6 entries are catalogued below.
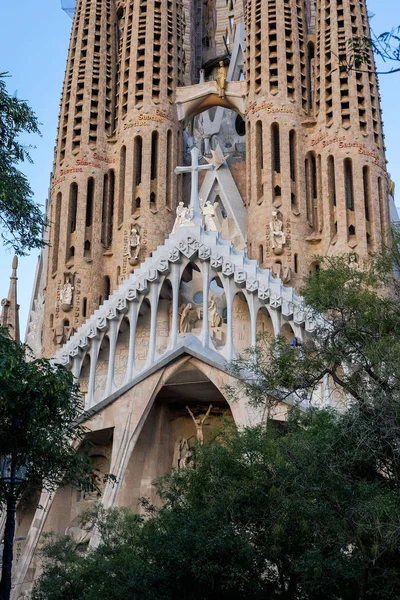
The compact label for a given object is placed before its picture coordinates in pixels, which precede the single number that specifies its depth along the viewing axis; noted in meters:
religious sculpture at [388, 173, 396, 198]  28.43
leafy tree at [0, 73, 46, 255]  10.41
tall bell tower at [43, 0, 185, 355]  25.00
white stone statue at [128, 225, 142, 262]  24.67
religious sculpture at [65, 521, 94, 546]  21.05
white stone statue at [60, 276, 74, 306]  24.51
